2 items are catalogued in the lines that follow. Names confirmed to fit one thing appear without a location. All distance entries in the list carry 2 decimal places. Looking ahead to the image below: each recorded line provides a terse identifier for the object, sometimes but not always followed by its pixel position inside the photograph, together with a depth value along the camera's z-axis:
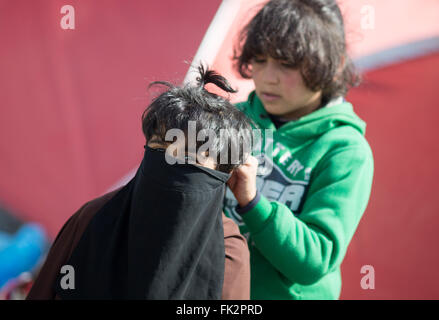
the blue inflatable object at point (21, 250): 2.74
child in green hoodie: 2.01
